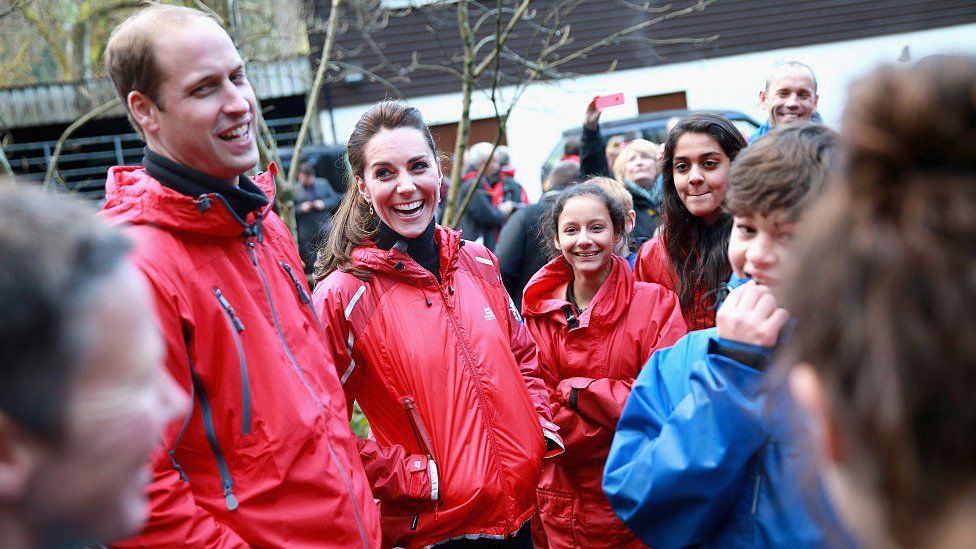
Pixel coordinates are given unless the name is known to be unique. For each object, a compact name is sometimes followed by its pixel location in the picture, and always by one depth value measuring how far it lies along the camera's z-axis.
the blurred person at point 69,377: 1.10
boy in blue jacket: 2.14
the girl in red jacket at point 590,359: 3.74
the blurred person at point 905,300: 0.93
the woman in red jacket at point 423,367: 3.23
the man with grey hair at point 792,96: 4.88
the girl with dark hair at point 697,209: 3.74
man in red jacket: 2.40
